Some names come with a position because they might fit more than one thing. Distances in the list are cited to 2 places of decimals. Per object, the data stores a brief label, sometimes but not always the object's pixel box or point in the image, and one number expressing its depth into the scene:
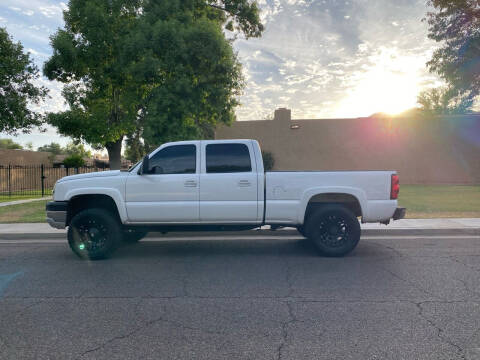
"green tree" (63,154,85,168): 32.66
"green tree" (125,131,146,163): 30.81
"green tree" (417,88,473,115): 48.09
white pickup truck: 6.51
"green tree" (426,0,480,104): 21.69
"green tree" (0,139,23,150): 75.72
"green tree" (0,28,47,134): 18.20
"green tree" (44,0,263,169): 15.13
